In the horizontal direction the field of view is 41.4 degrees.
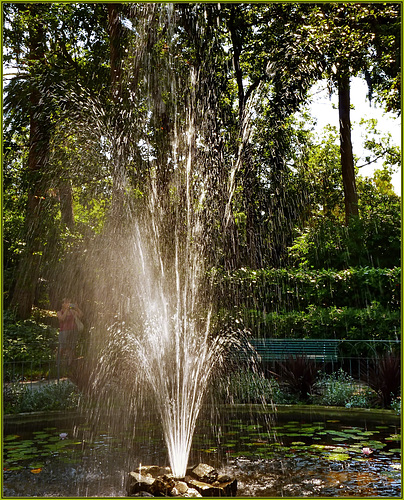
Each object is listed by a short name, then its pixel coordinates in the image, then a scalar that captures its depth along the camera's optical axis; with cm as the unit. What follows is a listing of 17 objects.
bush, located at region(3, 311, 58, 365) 1242
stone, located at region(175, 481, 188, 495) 446
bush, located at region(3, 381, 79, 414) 865
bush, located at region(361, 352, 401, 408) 838
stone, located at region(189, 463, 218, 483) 466
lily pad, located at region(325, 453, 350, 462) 571
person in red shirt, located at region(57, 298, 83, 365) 1149
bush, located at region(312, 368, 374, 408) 862
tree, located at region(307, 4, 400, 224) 1250
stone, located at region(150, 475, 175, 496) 444
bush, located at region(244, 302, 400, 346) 1143
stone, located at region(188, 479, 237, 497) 446
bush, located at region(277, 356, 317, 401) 900
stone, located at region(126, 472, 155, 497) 447
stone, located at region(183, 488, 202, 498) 441
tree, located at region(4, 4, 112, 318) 1346
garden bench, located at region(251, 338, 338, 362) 1066
